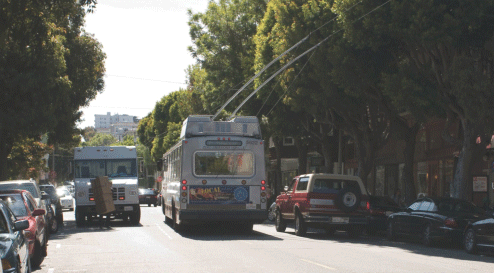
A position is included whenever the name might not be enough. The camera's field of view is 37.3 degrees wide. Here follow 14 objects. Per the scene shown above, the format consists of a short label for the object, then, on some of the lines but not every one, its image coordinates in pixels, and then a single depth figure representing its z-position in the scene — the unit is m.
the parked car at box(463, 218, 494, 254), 17.33
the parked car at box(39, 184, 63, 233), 24.45
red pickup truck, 21.97
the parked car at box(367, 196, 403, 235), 24.78
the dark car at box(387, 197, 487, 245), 19.45
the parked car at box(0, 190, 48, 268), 13.67
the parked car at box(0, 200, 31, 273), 9.05
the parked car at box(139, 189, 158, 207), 57.03
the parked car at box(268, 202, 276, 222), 33.14
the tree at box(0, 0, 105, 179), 16.39
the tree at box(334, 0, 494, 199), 20.86
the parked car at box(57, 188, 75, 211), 49.31
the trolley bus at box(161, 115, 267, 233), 21.62
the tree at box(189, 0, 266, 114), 41.69
